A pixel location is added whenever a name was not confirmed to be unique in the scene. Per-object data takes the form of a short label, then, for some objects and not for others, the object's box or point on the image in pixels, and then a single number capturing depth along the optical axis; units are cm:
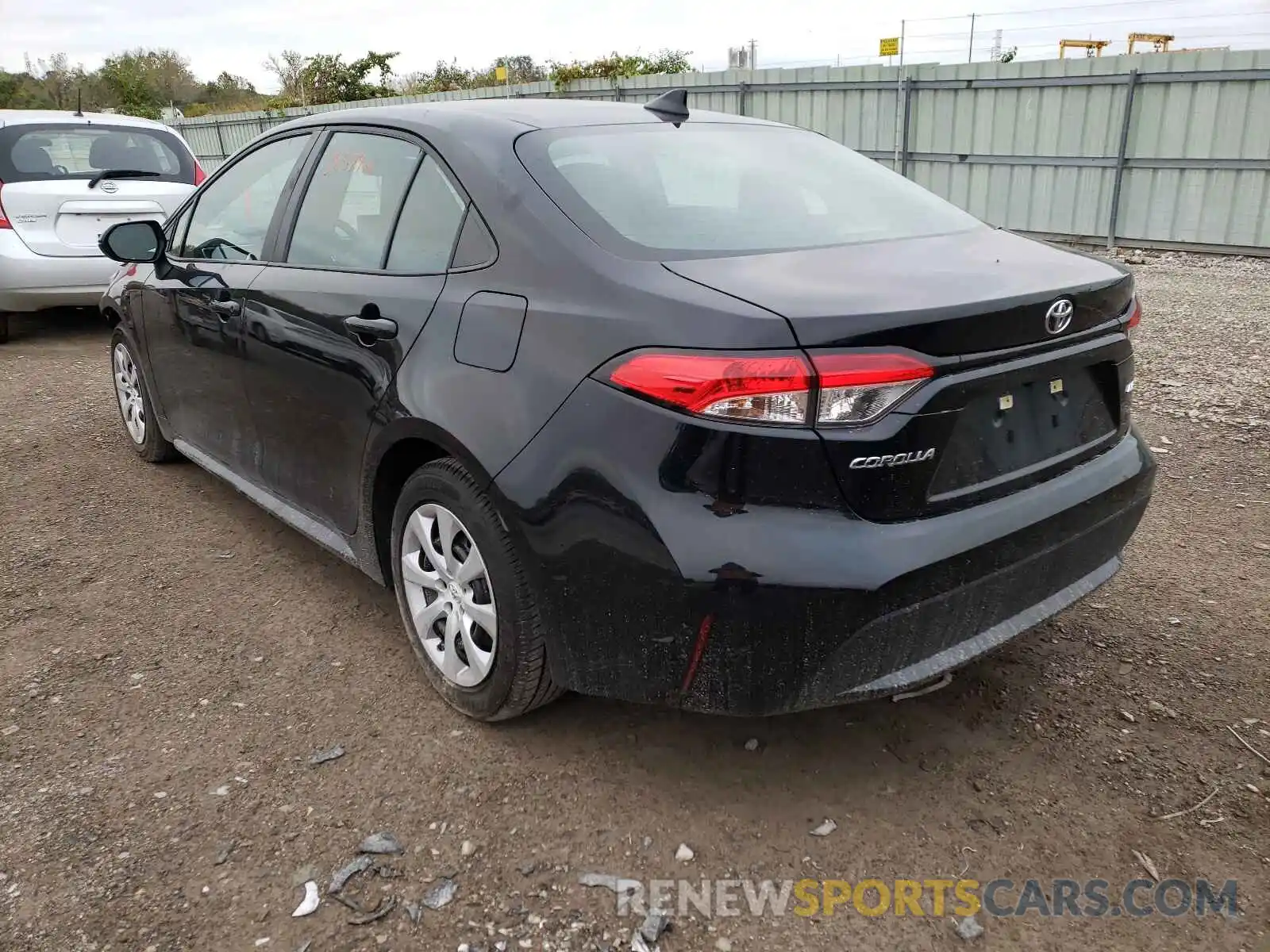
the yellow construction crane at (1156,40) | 2606
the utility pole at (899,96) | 1306
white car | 739
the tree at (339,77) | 3469
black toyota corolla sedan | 201
